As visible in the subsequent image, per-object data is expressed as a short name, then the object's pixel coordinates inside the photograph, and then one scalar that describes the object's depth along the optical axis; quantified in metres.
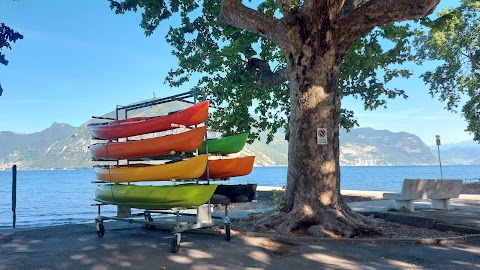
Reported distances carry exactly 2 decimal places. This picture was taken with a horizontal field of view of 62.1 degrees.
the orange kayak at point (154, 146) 7.90
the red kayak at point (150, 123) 7.95
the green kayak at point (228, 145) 9.06
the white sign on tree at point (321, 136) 9.20
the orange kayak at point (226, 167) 8.80
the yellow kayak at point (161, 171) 7.68
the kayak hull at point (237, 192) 8.62
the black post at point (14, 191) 14.40
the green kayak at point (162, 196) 7.35
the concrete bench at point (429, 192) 12.91
